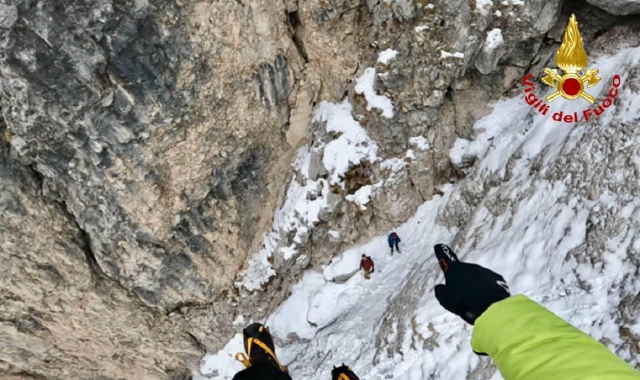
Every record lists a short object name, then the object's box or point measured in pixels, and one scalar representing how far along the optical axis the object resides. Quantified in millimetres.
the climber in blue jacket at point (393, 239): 14031
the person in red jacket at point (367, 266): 13875
